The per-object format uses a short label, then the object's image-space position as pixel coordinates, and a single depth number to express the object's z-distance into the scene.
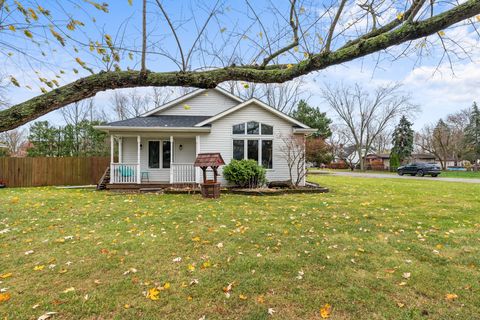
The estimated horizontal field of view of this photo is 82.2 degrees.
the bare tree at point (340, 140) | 44.06
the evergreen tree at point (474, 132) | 39.82
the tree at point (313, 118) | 34.88
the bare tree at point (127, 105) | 30.28
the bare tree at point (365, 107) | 37.09
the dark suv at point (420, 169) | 24.28
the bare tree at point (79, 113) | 26.83
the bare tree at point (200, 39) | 2.25
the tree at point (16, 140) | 30.82
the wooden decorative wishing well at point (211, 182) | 9.96
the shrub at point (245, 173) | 11.66
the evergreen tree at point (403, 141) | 37.59
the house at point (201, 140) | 12.43
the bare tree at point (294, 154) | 12.48
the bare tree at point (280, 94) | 26.64
